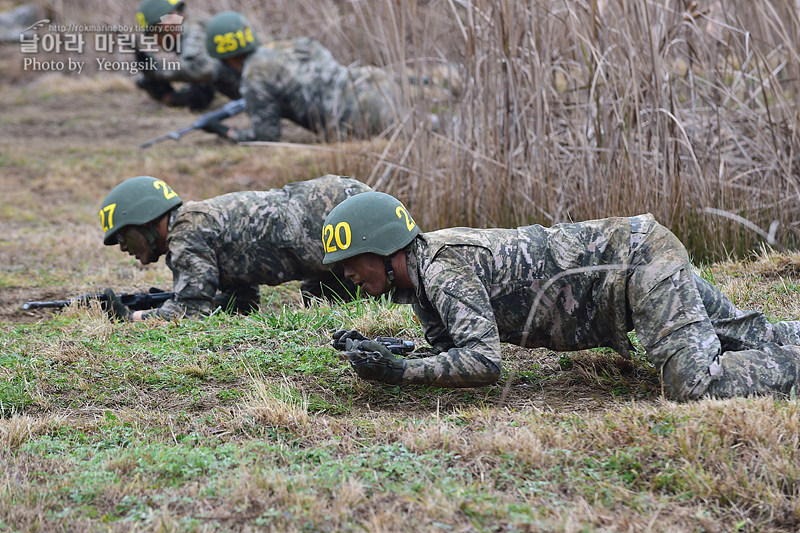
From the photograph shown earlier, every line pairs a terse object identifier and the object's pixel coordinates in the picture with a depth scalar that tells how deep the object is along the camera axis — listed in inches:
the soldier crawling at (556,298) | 285.7
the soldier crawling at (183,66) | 792.3
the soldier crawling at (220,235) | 421.1
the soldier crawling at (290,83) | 741.3
